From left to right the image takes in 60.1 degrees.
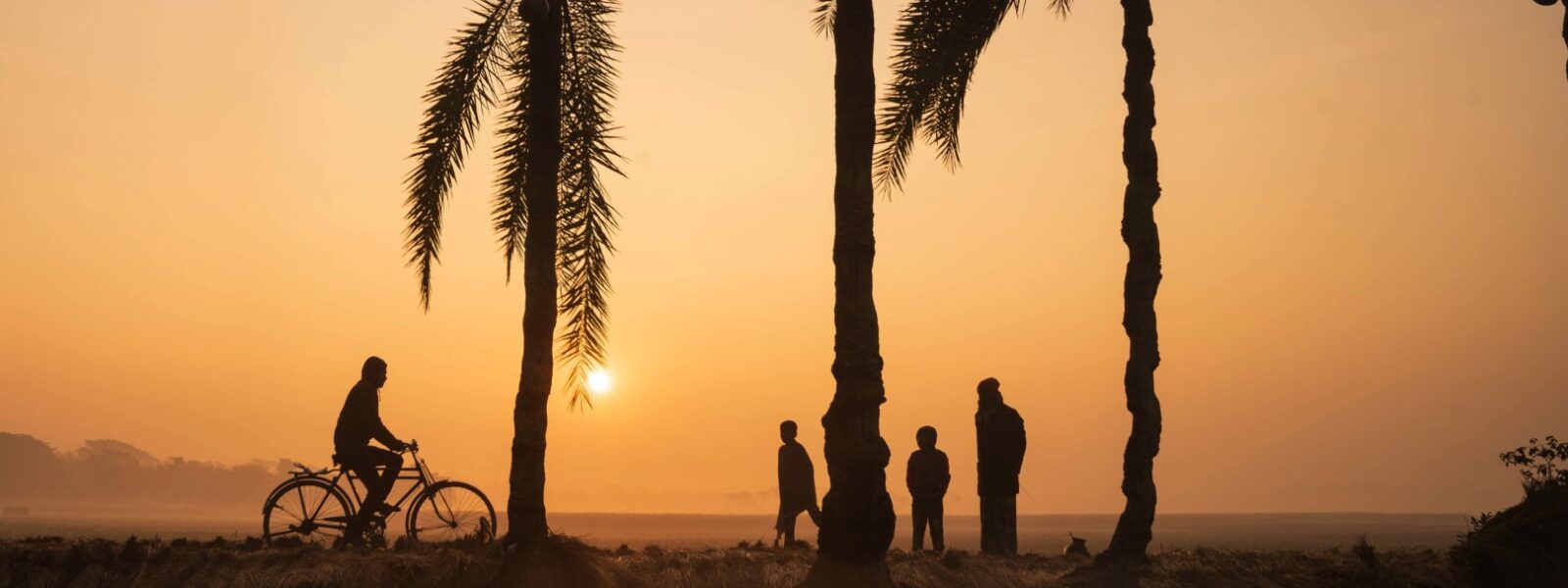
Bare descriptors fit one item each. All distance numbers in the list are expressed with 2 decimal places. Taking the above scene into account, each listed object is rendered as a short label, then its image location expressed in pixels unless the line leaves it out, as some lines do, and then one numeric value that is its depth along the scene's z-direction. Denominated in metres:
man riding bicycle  17.88
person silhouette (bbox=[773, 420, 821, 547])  22.11
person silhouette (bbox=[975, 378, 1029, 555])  20.44
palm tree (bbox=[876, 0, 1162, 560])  17.52
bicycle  18.12
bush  14.53
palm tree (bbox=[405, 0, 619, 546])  20.06
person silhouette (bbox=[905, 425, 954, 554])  21.34
